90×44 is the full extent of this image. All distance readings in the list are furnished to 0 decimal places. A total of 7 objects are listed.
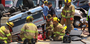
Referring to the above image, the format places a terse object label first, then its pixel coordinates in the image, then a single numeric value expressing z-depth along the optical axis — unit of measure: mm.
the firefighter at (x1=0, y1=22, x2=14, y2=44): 11039
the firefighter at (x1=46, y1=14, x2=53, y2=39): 13628
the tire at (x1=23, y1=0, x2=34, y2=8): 16355
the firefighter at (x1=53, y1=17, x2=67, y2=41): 12583
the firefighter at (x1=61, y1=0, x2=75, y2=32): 14358
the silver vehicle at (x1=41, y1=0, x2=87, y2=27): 22984
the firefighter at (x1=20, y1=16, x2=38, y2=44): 10312
